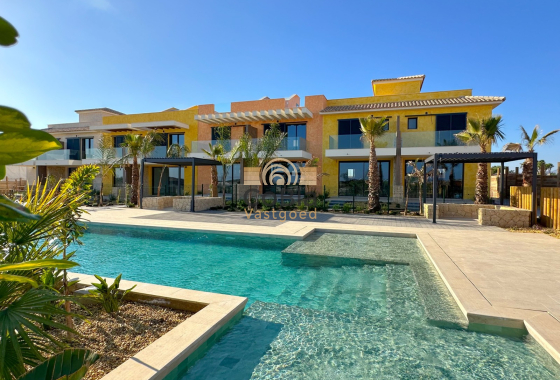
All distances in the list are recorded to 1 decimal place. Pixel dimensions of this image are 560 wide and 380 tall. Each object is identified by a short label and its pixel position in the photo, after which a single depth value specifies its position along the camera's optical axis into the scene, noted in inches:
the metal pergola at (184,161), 655.1
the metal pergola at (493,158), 453.7
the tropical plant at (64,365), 46.3
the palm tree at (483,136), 562.0
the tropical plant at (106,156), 824.3
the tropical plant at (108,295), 164.2
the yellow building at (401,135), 701.3
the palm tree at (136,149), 756.6
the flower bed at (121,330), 126.9
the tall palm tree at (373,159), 600.1
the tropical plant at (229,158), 705.0
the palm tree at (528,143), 598.2
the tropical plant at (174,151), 836.0
